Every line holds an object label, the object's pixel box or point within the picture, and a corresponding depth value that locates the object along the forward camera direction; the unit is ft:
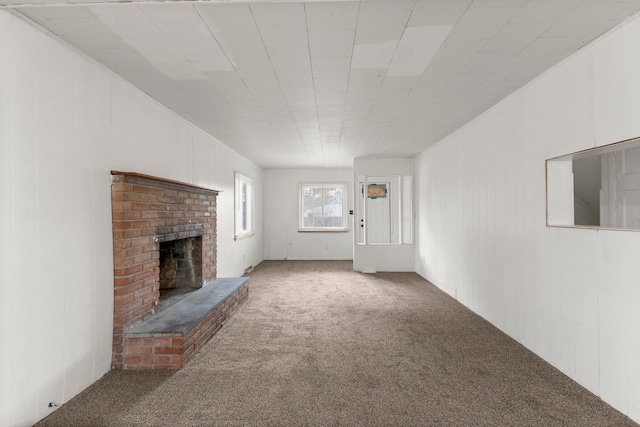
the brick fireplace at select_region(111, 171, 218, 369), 8.20
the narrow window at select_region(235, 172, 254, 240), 20.18
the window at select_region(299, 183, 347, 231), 27.55
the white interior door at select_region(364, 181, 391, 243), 26.55
